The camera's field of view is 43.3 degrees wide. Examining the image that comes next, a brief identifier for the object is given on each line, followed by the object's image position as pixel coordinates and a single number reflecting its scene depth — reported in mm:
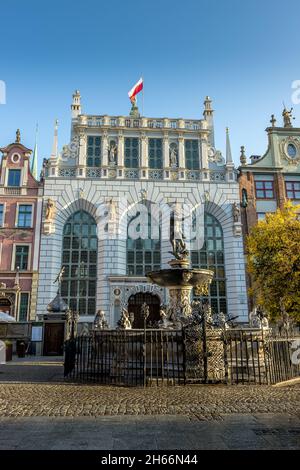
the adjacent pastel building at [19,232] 28234
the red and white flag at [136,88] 33562
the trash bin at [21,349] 22969
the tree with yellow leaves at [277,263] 23703
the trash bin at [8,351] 19859
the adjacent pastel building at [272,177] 32438
